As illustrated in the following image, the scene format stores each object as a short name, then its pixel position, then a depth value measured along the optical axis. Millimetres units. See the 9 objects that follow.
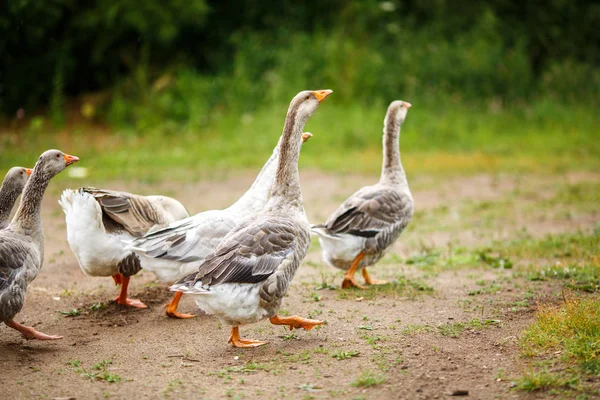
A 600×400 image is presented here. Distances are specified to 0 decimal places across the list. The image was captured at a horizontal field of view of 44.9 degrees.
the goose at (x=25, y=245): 5277
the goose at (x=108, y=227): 6000
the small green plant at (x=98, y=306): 6508
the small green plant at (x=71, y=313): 6316
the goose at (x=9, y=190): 6156
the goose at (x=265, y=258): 5082
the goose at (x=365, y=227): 6969
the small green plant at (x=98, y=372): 4741
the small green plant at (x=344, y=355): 5023
